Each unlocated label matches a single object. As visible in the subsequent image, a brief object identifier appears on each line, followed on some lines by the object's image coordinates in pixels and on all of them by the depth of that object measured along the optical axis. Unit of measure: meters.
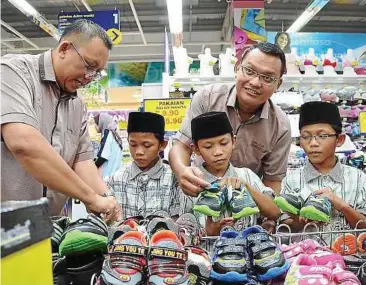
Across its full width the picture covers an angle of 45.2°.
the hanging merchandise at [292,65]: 5.52
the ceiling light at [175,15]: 7.98
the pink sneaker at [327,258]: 1.33
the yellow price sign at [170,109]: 4.47
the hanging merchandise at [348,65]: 5.60
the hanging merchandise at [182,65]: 5.35
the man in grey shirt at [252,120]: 2.15
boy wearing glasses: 2.30
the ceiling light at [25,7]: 8.85
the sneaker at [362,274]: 1.31
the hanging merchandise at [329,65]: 5.56
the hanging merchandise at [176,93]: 4.99
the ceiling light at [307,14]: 8.86
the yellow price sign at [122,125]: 7.01
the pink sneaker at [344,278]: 1.19
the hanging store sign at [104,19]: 8.09
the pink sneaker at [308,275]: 1.18
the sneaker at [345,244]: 1.61
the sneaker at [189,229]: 1.43
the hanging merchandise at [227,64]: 5.39
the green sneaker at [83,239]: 1.22
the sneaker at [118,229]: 1.30
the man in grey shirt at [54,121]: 1.63
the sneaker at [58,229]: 1.34
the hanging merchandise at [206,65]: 5.34
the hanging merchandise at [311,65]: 5.54
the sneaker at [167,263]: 1.11
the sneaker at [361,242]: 1.60
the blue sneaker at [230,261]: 1.18
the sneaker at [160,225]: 1.38
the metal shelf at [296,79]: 5.29
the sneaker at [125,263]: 1.11
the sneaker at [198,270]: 1.24
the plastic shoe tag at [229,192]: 1.63
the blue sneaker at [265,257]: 1.23
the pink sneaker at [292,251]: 1.38
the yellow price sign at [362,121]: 4.66
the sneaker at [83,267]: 1.21
